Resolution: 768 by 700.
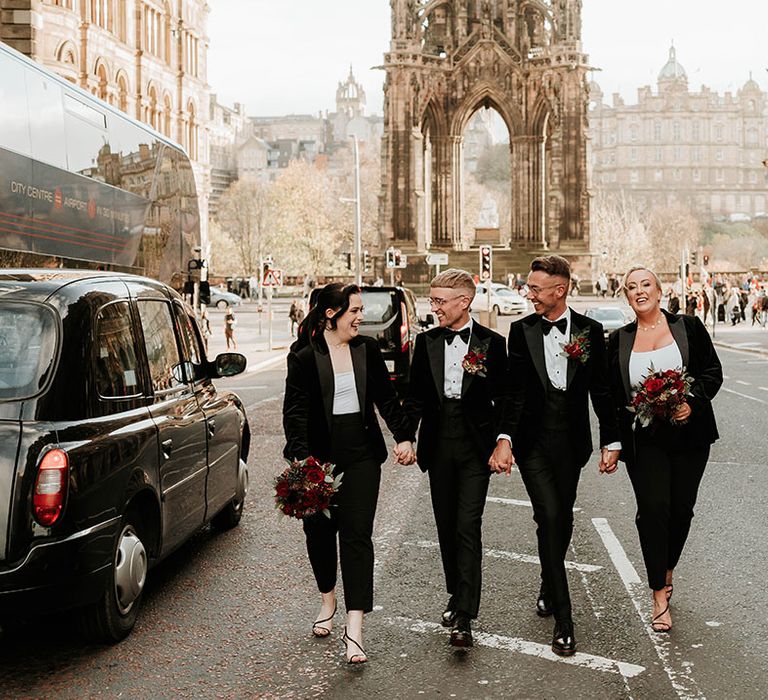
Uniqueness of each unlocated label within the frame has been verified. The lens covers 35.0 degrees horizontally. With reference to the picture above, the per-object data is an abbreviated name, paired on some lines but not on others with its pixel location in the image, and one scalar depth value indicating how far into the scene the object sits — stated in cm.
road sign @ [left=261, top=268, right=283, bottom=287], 3503
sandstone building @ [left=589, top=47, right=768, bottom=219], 19475
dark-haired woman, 551
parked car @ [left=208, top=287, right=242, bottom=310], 6581
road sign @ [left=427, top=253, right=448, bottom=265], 5088
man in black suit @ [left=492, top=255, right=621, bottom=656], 566
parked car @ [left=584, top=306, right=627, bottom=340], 3275
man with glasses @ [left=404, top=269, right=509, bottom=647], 562
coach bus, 1324
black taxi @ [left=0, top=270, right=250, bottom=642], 503
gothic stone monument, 6831
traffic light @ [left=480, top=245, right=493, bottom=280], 3959
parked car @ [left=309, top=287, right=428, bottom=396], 1781
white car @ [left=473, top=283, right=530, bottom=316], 5450
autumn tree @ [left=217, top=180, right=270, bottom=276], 9062
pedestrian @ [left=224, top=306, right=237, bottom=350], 3338
